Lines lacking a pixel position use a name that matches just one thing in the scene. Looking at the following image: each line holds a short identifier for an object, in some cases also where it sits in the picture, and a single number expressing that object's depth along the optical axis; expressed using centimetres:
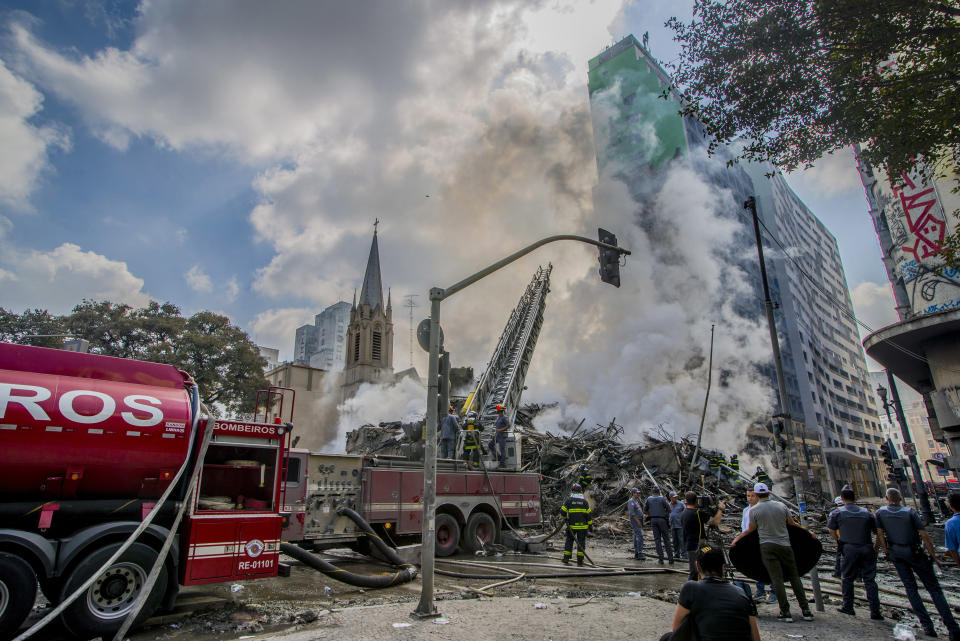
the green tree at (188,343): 2738
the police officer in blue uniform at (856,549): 684
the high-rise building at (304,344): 13700
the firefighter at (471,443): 1410
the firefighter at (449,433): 1495
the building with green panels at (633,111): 5062
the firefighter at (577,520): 1135
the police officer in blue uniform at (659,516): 1173
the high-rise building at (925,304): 2189
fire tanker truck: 582
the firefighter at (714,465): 2144
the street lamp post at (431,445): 657
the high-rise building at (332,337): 12975
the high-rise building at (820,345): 6047
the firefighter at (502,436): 1608
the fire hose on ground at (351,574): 827
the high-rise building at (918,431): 10319
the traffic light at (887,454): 2409
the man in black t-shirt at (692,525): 879
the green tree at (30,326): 2595
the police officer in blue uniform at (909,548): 619
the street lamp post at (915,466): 2253
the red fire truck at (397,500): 988
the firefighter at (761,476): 1570
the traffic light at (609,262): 1013
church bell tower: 6800
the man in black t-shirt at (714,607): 332
